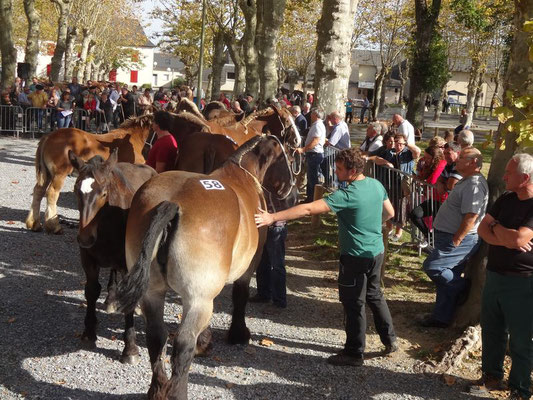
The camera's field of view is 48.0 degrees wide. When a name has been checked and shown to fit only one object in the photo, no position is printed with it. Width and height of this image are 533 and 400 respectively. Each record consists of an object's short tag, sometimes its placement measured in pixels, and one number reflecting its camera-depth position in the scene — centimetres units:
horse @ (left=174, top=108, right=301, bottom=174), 812
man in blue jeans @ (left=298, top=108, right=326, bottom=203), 1245
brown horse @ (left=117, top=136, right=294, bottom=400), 453
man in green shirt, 573
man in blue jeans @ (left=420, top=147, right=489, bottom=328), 668
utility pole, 2602
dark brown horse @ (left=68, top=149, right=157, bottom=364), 580
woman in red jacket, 850
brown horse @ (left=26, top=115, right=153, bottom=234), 1011
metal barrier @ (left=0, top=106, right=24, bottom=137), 2300
